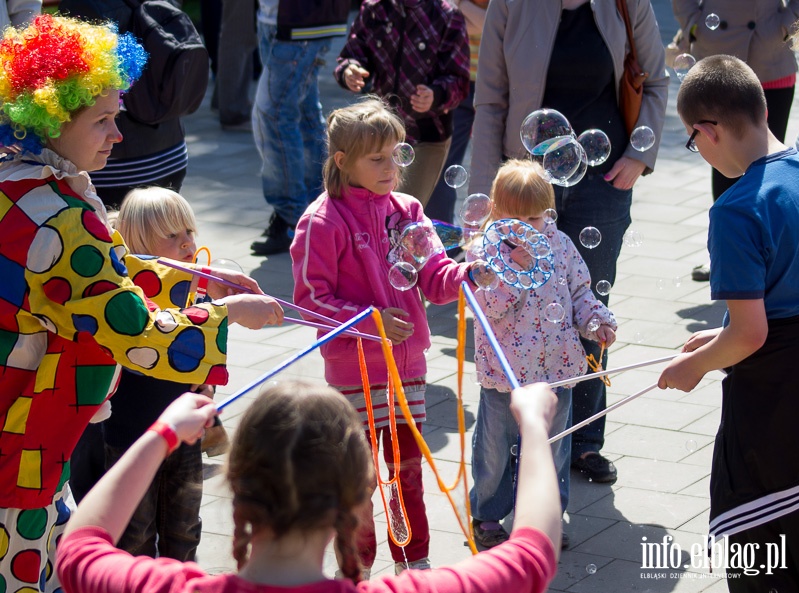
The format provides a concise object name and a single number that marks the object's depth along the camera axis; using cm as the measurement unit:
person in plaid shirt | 571
